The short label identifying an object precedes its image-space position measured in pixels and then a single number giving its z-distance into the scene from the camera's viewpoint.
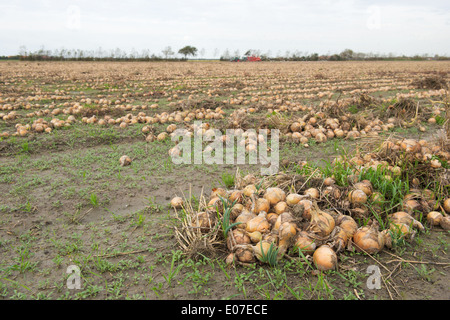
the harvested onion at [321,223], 2.25
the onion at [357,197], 2.60
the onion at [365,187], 2.71
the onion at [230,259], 2.16
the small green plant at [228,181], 3.32
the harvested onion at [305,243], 2.16
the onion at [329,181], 2.76
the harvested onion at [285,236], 2.17
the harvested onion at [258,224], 2.29
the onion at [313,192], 2.65
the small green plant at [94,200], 3.11
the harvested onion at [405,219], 2.43
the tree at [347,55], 64.01
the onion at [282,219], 2.26
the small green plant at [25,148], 4.70
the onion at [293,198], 2.47
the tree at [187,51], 81.88
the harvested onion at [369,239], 2.23
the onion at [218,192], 2.83
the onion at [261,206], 2.49
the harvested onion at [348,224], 2.33
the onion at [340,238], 2.19
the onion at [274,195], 2.55
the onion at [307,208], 2.36
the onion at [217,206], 2.57
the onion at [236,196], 2.70
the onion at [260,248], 2.13
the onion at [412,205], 2.64
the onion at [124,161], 4.20
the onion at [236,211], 2.51
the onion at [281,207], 2.45
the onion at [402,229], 2.33
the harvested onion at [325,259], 2.05
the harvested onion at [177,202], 3.00
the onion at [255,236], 2.23
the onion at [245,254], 2.15
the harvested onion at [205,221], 2.43
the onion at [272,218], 2.38
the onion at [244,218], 2.37
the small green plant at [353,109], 7.12
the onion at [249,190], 2.72
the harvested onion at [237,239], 2.24
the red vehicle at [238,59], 53.02
